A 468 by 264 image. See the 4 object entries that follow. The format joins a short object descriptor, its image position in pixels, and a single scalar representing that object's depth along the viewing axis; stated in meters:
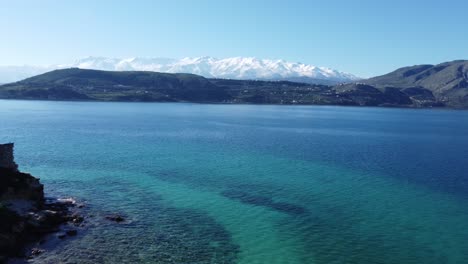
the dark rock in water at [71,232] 36.34
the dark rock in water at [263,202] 46.24
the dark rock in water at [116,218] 40.50
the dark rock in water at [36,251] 32.14
